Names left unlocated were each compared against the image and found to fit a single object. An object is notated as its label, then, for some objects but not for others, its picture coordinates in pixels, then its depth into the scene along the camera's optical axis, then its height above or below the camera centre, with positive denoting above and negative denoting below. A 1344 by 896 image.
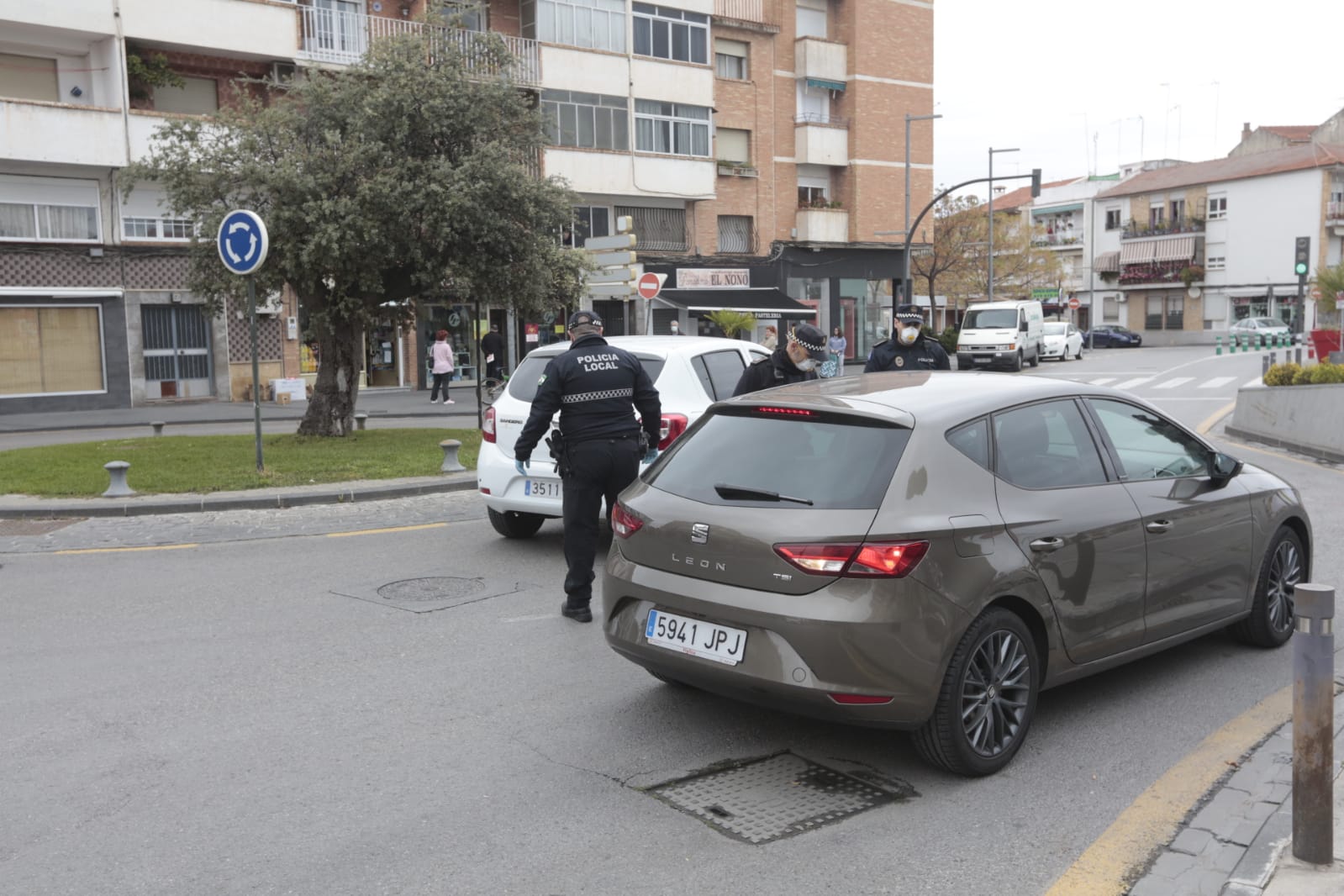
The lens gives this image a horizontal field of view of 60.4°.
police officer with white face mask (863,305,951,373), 10.91 -0.21
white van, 36.59 -0.29
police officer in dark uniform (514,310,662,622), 6.79 -0.57
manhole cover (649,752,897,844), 4.12 -1.76
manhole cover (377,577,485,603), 7.65 -1.73
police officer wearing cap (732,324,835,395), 9.02 -0.27
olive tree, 15.76 +2.06
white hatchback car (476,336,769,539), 8.89 -0.53
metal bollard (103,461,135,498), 11.70 -1.43
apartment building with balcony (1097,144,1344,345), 63.44 +5.14
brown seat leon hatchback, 4.28 -0.90
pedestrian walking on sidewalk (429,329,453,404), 27.67 -0.62
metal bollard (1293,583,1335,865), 3.50 -1.23
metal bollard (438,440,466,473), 13.62 -1.44
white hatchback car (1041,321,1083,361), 43.47 -0.57
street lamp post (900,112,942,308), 40.25 +1.64
